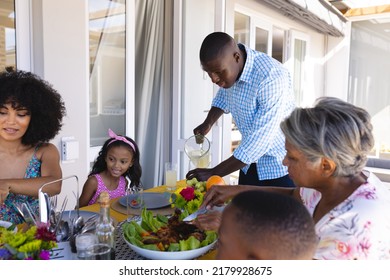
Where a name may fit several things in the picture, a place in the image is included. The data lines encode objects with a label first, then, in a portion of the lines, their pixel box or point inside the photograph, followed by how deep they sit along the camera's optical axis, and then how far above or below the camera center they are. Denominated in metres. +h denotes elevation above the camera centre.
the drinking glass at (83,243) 1.12 -0.42
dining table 1.28 -0.51
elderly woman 1.06 -0.21
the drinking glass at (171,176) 2.14 -0.40
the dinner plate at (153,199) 1.79 -0.48
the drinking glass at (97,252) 1.11 -0.44
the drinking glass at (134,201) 1.63 -0.44
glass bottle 1.17 -0.39
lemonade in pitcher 2.18 -0.30
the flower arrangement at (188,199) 1.62 -0.42
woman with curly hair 1.84 -0.19
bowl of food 1.19 -0.45
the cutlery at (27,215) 1.30 -0.40
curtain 3.83 +0.21
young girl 2.37 -0.43
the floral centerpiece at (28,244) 1.03 -0.40
